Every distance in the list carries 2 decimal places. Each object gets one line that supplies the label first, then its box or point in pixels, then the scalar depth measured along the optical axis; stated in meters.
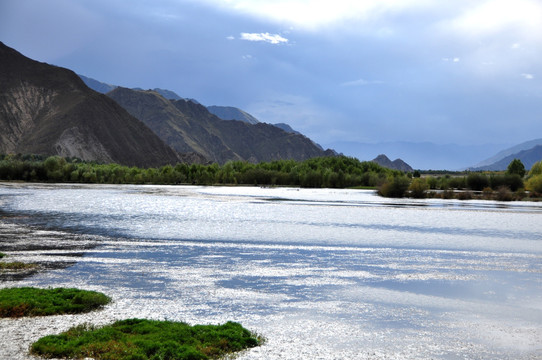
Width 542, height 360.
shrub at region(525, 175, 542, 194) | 113.88
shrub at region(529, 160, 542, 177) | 153.25
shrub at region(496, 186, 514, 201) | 103.38
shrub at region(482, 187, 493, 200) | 105.81
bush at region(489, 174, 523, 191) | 127.62
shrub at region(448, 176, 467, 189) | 148.38
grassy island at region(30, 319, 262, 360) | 12.15
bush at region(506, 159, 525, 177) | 163.69
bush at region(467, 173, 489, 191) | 137.62
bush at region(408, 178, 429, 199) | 110.62
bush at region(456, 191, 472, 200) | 104.45
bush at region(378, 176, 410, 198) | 115.31
